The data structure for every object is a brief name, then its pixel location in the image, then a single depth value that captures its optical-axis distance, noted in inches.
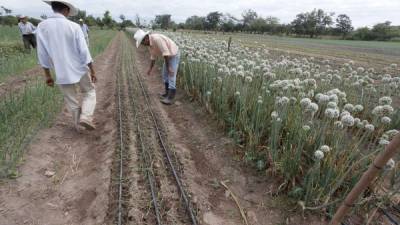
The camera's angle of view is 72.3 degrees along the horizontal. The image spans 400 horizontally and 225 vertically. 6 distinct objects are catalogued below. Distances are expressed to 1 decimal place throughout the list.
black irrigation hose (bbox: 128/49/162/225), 116.8
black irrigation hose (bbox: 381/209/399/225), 111.8
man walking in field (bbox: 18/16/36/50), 439.2
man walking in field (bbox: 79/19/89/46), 543.6
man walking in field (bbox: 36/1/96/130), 159.2
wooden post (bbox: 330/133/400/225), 65.2
